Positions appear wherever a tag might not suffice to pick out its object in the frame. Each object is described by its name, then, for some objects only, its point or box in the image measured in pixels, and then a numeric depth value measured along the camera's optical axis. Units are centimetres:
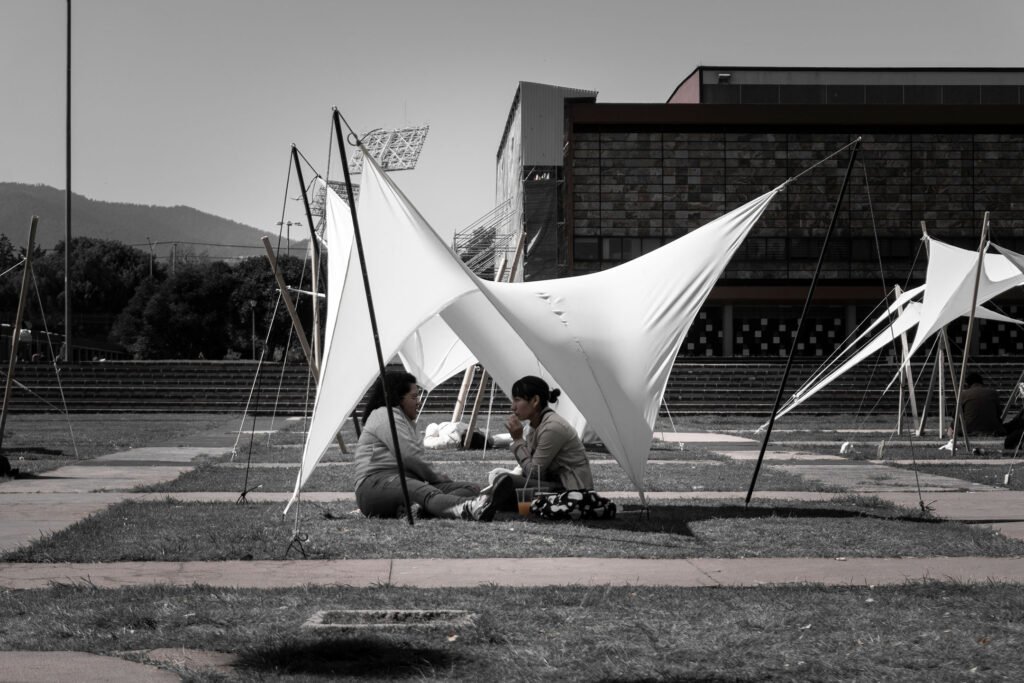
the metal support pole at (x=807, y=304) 1091
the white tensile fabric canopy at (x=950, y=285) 2109
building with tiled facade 6481
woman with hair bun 1070
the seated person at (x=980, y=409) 2262
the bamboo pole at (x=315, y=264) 1465
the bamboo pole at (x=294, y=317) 1642
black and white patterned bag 1046
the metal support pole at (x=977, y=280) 1864
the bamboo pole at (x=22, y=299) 1527
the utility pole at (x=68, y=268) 4734
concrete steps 4184
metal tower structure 10462
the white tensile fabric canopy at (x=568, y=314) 1076
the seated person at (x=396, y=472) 1048
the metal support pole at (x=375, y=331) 1008
